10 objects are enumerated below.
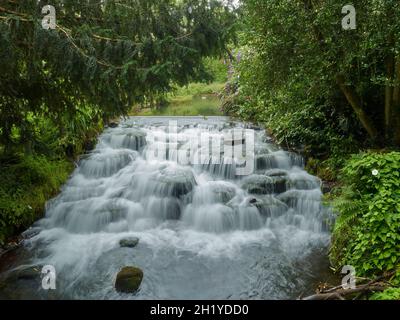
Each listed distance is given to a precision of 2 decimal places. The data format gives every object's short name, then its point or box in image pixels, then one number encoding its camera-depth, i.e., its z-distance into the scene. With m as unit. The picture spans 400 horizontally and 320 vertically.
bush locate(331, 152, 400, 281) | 5.88
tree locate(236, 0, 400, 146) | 6.50
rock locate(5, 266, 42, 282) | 7.43
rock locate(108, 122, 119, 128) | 15.26
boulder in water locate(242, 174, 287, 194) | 10.45
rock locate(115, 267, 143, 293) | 7.02
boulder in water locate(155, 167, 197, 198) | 10.45
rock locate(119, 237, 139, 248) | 8.65
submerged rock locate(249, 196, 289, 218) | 9.70
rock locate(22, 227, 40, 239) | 9.06
